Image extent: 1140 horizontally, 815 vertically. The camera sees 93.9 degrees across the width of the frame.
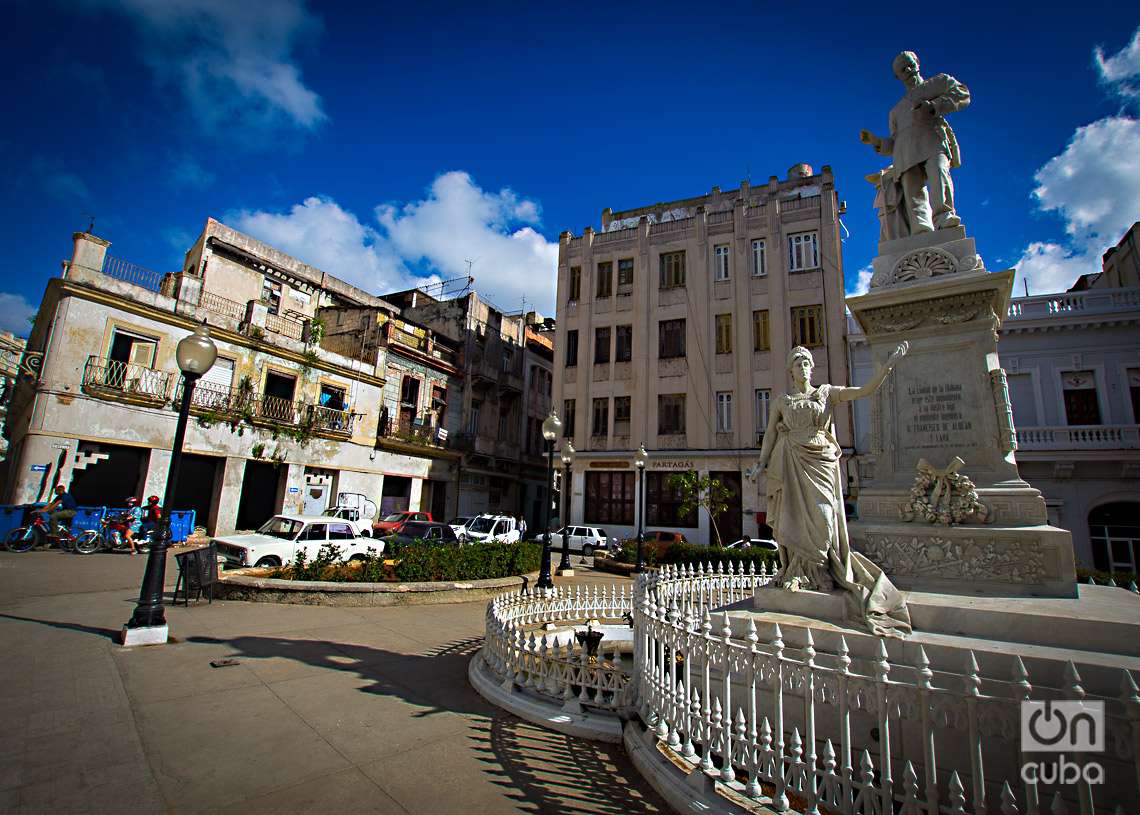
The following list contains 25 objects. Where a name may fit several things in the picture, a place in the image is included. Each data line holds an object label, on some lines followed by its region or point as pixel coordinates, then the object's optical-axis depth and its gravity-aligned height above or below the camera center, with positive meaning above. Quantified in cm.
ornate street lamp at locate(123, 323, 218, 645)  656 -114
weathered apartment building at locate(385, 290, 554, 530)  3142 +659
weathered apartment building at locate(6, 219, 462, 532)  1705 +402
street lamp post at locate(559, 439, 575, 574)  1344 -105
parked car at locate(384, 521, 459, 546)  1655 -91
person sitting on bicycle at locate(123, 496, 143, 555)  1638 -83
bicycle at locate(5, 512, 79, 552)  1440 -134
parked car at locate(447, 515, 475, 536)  2212 -90
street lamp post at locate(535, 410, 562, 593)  1033 +30
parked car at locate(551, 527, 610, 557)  2372 -140
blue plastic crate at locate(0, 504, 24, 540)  1453 -84
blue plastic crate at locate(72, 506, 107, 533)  1579 -86
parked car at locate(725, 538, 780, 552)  1791 -98
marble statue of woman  472 +22
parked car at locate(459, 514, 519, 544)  2181 -96
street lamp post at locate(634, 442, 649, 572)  1661 +128
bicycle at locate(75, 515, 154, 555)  1498 -137
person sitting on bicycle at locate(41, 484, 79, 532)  1537 -58
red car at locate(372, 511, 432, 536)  1956 -80
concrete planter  959 -167
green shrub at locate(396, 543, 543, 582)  1070 -122
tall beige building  2511 +882
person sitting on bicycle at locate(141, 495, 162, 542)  1650 -66
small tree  2056 +90
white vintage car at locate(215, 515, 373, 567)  1292 -111
